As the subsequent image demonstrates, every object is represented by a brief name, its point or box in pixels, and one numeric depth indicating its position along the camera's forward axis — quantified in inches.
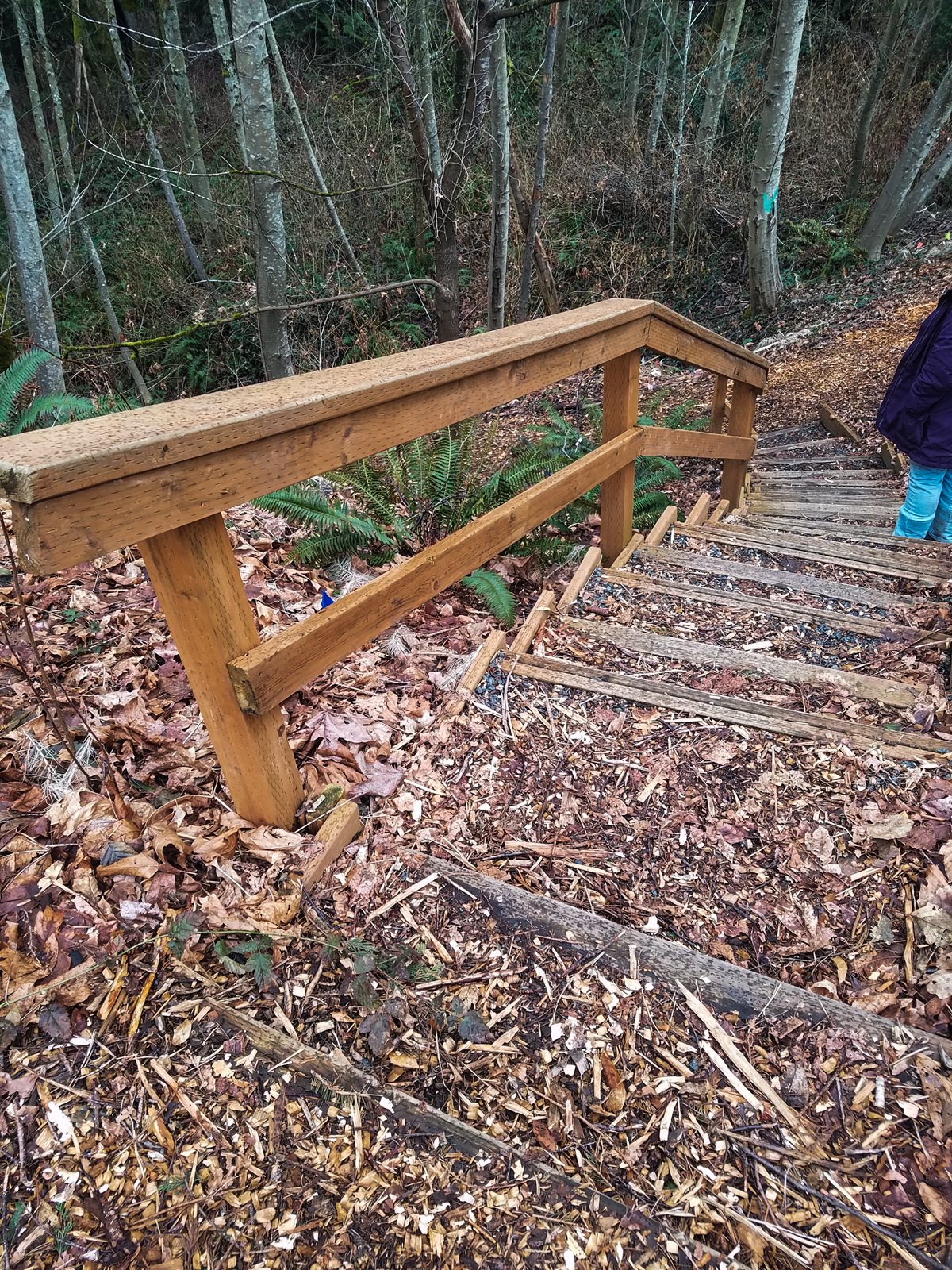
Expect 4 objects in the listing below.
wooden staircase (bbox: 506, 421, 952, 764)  100.7
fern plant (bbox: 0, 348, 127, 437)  144.0
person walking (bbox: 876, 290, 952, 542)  176.2
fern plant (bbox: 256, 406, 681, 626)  132.7
